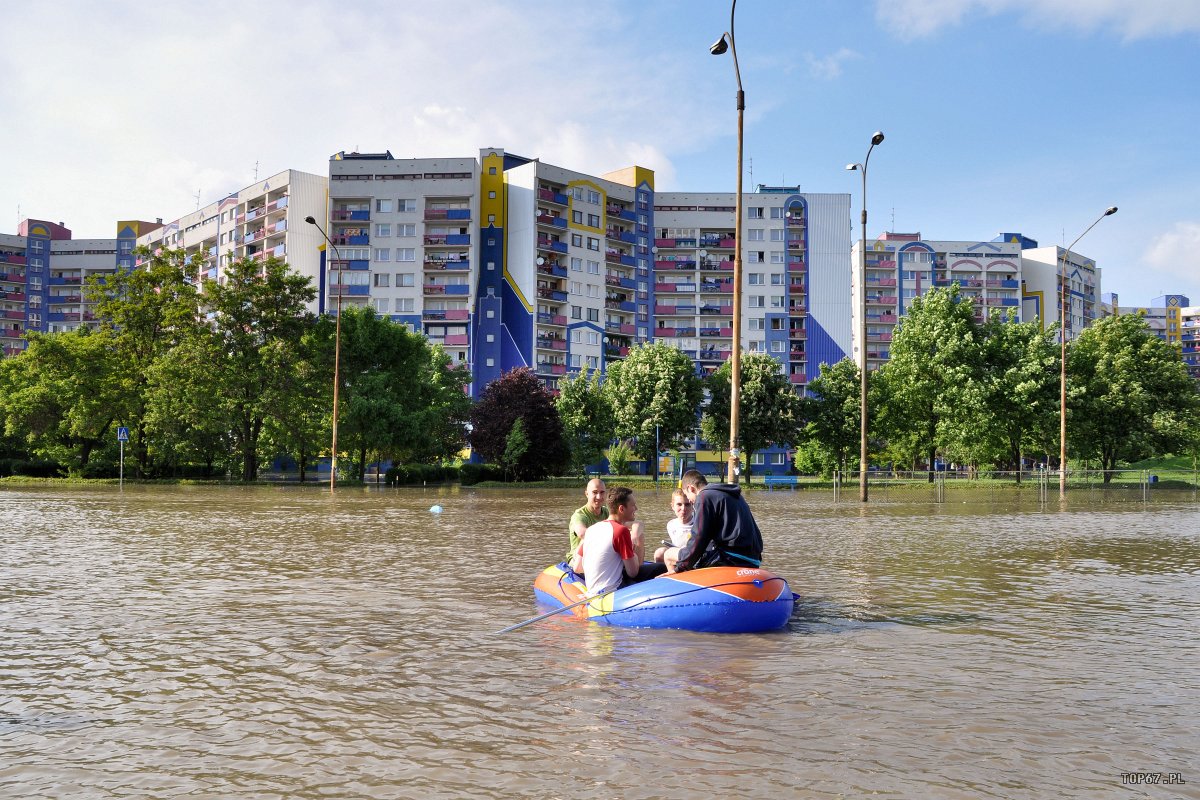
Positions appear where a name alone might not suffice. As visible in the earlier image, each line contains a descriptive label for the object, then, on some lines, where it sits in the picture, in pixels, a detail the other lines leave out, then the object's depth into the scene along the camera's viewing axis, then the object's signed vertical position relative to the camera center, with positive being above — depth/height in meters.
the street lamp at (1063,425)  45.38 +1.33
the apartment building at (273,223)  101.56 +24.26
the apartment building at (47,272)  143.00 +24.64
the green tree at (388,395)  56.28 +2.86
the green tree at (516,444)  64.19 -0.17
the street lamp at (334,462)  47.88 -1.20
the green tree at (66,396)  53.59 +2.22
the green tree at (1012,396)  60.38 +3.37
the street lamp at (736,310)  20.83 +3.27
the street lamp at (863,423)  36.22 +0.94
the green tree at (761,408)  68.69 +2.73
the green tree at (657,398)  69.31 +3.34
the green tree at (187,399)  53.16 +2.15
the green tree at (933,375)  61.34 +4.84
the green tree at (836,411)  70.31 +2.64
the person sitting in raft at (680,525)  10.84 -0.92
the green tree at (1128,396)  62.31 +3.61
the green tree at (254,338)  55.25 +5.98
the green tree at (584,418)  73.81 +1.90
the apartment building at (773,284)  111.00 +18.87
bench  65.18 -2.48
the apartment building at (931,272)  136.38 +25.51
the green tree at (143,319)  56.75 +7.13
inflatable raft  9.43 -1.59
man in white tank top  10.12 -1.15
